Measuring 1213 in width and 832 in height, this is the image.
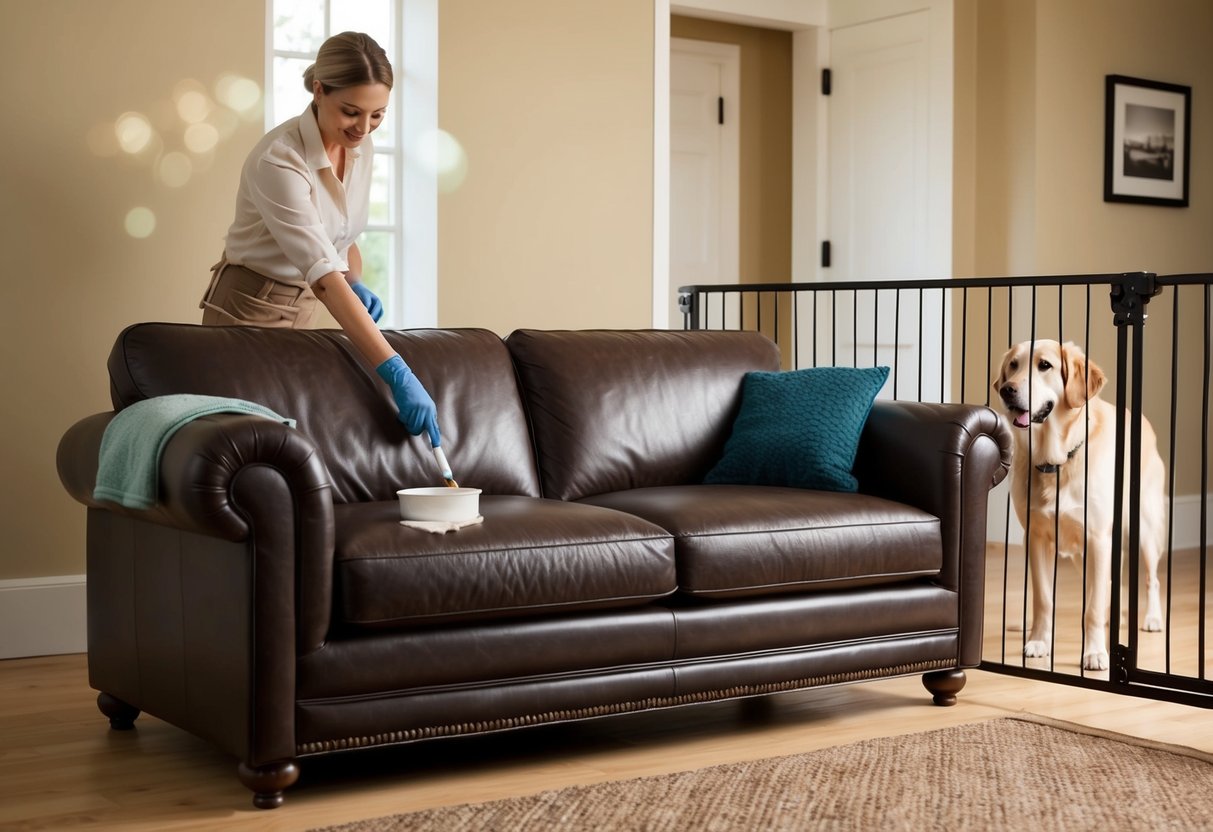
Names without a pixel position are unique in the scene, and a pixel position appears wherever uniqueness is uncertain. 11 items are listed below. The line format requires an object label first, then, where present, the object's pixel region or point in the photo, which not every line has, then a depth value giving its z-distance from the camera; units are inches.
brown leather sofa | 94.0
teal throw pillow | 128.4
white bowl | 101.3
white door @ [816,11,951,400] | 234.7
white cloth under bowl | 99.6
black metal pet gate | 171.2
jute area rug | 91.4
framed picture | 237.6
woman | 117.4
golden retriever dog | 148.3
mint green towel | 97.2
